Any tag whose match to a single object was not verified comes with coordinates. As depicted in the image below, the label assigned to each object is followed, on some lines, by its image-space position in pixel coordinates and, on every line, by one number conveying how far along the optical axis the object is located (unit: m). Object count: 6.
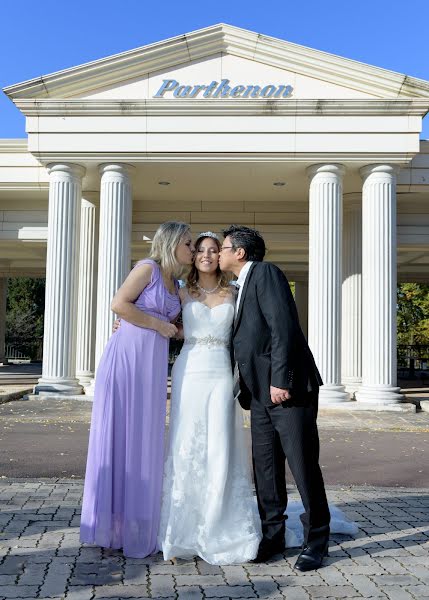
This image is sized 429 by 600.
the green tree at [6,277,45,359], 44.34
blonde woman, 4.22
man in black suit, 4.00
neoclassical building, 14.56
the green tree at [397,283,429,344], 41.91
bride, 4.10
